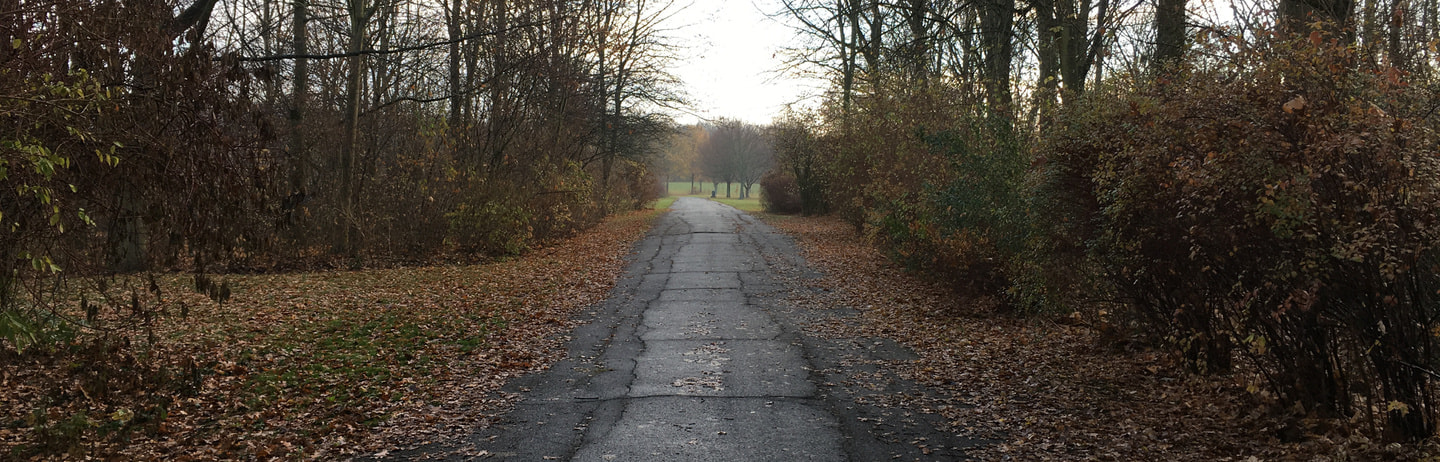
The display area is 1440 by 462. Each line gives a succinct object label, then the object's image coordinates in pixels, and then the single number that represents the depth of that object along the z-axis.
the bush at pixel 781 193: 37.62
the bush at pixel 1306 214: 4.46
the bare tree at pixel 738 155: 83.19
